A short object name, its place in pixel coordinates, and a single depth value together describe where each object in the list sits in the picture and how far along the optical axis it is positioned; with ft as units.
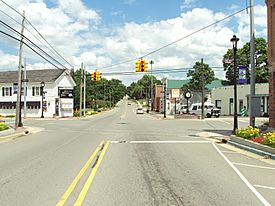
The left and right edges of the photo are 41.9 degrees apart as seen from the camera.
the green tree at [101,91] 386.28
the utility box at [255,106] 63.36
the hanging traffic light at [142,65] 106.22
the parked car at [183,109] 202.59
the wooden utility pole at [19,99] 90.68
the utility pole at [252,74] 63.52
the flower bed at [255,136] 44.22
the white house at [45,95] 191.72
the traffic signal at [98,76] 150.00
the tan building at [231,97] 163.03
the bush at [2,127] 79.52
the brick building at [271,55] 72.64
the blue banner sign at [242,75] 69.41
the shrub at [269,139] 43.49
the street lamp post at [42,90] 176.18
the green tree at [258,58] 223.10
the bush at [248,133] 53.06
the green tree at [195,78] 264.93
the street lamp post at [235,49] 67.94
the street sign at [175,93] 210.22
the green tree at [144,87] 630.25
